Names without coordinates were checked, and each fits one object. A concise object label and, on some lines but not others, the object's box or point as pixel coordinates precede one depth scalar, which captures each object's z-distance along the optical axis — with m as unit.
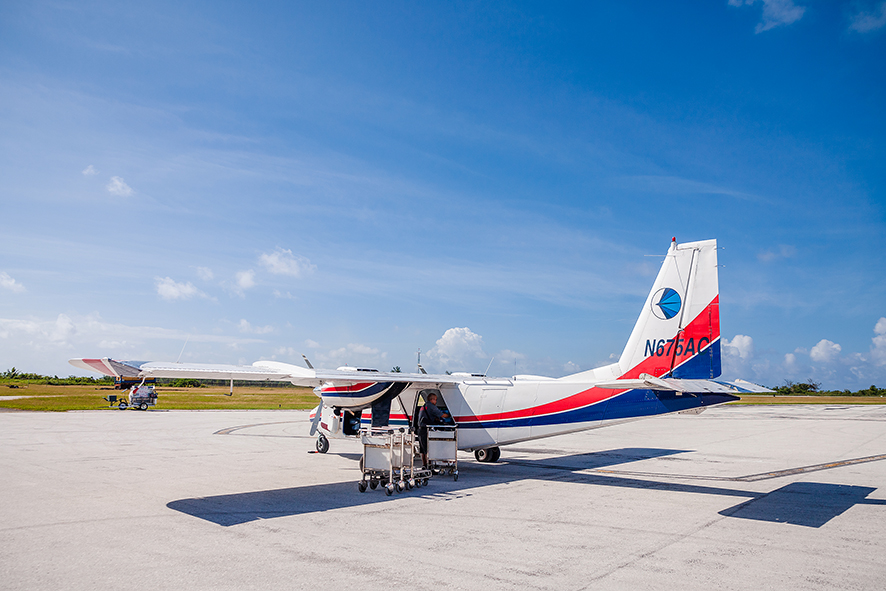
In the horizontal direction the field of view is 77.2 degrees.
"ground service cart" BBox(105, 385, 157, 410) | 43.66
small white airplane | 12.41
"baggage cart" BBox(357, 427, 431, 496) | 12.51
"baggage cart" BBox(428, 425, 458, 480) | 14.58
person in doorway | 15.03
